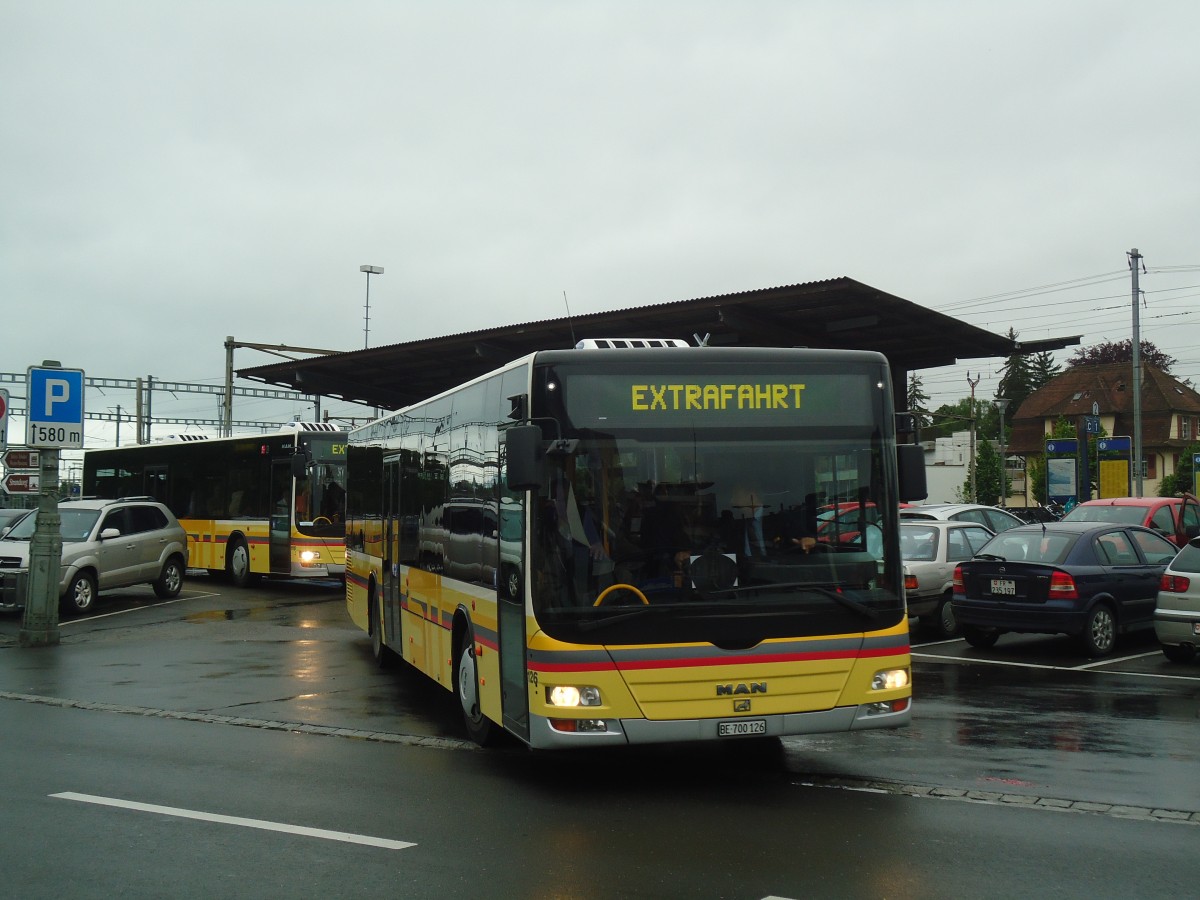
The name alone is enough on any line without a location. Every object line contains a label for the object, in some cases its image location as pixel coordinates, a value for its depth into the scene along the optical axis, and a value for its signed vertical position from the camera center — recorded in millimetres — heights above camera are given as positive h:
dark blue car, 14523 -1094
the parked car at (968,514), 18859 -338
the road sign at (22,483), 18484 +199
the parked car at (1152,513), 20812 -363
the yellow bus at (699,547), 7551 -335
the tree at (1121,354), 91062 +10209
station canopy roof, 22203 +3359
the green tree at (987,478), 77938 +922
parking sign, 16812 +1191
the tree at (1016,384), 125312 +11043
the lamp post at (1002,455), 63562 +1879
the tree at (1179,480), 60000 +589
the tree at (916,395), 132250 +10581
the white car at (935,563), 16766 -954
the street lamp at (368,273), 50094 +9012
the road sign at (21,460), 18766 +548
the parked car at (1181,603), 13523 -1216
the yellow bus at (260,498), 25422 -60
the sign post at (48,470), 16859 +352
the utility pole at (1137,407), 41031 +2837
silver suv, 21594 -977
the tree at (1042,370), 123669 +12168
